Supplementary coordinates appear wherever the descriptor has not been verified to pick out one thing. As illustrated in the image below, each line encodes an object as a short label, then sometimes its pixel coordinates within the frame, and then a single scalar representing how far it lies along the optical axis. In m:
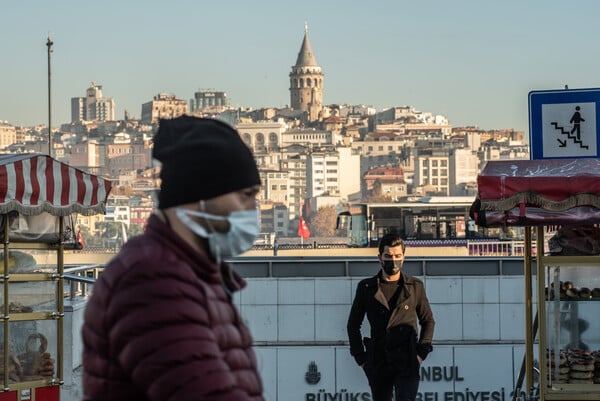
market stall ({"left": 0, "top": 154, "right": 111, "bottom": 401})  9.66
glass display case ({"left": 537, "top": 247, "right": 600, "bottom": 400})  8.74
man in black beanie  2.96
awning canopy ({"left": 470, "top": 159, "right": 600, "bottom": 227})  8.43
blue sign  9.90
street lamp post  42.12
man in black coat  9.88
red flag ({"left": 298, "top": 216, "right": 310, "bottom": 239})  100.57
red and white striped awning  9.41
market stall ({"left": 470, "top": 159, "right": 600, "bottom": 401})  8.47
